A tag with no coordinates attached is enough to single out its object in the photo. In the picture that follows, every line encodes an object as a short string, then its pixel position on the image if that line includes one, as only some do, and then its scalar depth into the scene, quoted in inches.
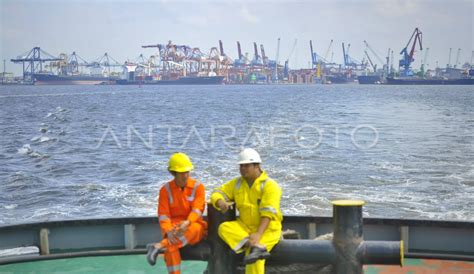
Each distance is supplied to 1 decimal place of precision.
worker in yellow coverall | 218.4
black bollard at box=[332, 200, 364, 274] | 213.5
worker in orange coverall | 227.0
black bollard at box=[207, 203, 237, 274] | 225.6
